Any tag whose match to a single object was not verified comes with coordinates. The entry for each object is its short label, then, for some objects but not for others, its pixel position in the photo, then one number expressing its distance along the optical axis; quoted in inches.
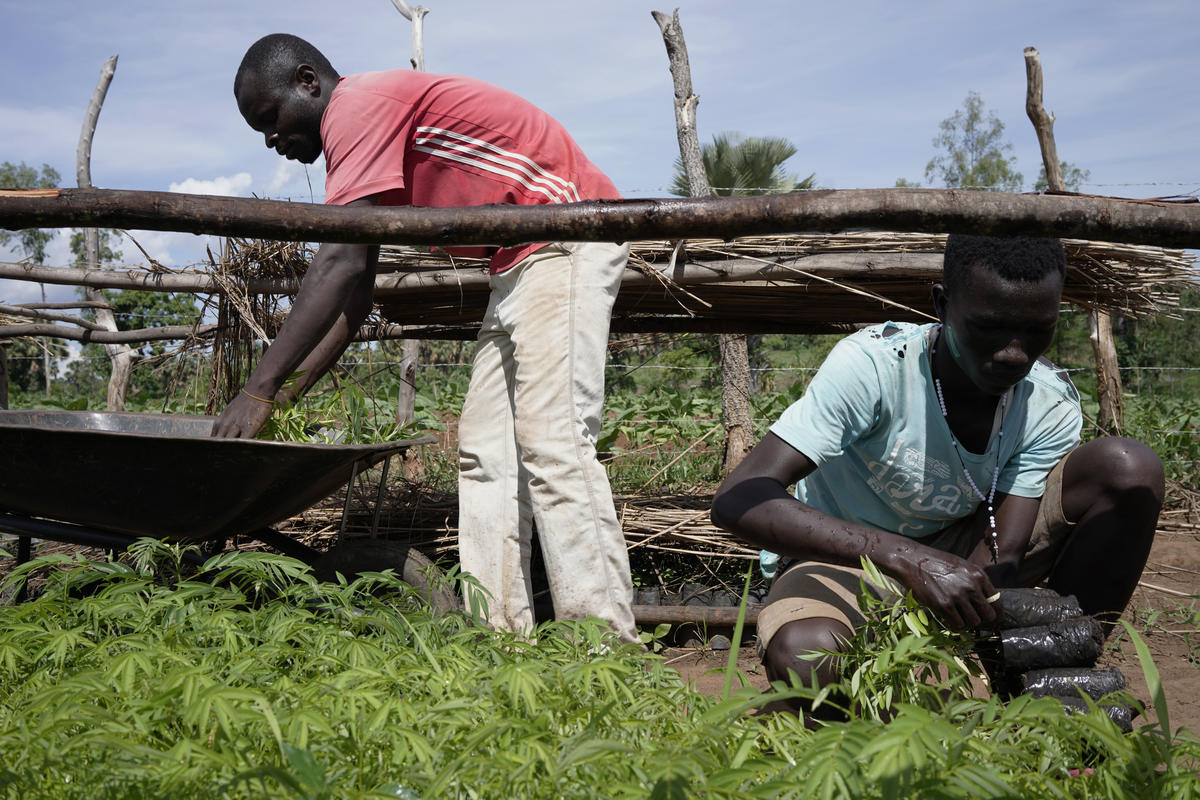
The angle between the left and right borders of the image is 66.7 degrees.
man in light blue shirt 76.4
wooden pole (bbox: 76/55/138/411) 319.5
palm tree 833.5
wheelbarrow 99.5
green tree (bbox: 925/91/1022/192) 1581.0
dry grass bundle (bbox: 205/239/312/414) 163.2
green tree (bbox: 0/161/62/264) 1628.9
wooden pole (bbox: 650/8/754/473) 242.2
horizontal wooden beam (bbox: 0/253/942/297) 152.9
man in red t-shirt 104.9
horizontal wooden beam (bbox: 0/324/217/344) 179.6
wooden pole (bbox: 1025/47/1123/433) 215.5
